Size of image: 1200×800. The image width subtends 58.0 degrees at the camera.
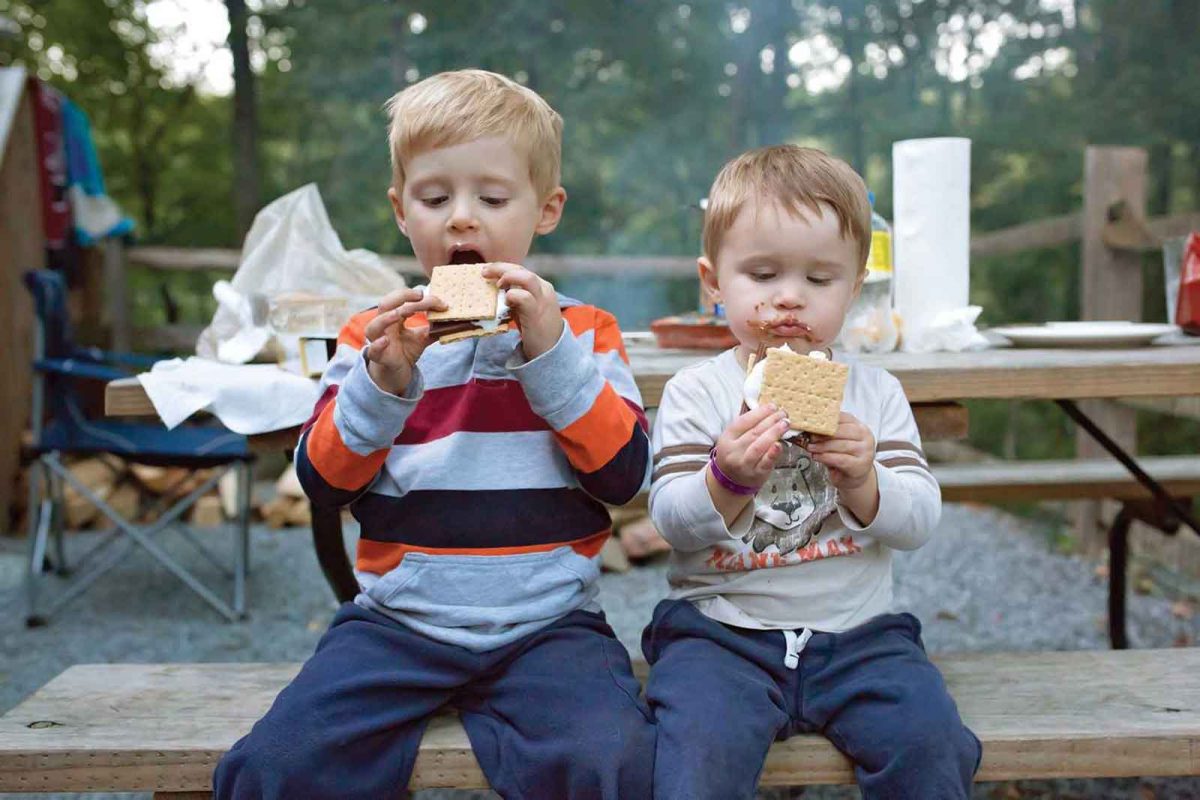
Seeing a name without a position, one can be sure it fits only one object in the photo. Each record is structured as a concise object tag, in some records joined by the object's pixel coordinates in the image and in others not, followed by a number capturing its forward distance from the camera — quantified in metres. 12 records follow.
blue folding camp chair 3.64
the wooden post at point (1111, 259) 4.28
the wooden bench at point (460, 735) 1.42
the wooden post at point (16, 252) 5.03
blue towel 5.48
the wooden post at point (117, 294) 5.65
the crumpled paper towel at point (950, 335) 2.12
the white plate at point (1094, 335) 2.06
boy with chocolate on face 1.37
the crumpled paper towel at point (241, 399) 1.82
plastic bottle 2.04
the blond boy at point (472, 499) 1.38
